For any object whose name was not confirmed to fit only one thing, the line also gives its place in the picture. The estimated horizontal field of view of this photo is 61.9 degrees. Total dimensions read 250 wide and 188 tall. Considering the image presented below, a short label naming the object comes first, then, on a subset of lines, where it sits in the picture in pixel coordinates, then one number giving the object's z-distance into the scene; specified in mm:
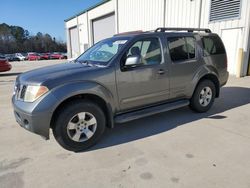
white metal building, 9609
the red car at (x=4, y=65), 13534
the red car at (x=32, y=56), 40531
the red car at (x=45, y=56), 40938
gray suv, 3072
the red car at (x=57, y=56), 41250
